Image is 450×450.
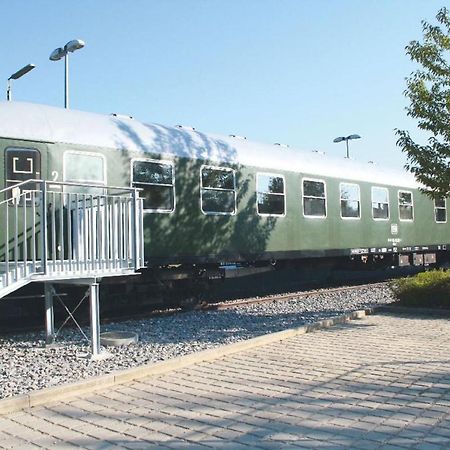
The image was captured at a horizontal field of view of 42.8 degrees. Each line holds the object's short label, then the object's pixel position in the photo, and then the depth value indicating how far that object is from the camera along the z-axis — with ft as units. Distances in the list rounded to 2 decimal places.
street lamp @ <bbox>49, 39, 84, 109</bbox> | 48.09
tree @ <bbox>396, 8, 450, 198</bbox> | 32.17
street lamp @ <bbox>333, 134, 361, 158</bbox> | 98.50
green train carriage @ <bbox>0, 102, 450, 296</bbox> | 28.94
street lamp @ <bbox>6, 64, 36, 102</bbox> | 50.70
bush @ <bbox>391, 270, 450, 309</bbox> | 33.78
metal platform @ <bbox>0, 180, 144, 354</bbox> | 20.83
